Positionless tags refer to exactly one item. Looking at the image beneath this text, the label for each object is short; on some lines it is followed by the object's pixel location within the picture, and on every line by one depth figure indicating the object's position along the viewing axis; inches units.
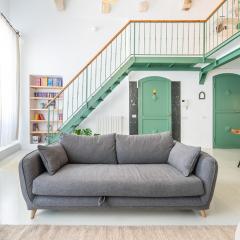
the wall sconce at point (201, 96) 291.9
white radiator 286.5
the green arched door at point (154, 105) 289.1
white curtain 228.7
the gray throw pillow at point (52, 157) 107.3
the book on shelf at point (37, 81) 284.4
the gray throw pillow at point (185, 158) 106.3
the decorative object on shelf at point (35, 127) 287.0
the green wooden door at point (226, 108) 290.8
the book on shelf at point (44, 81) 282.8
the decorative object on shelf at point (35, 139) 285.3
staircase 264.2
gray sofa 99.4
